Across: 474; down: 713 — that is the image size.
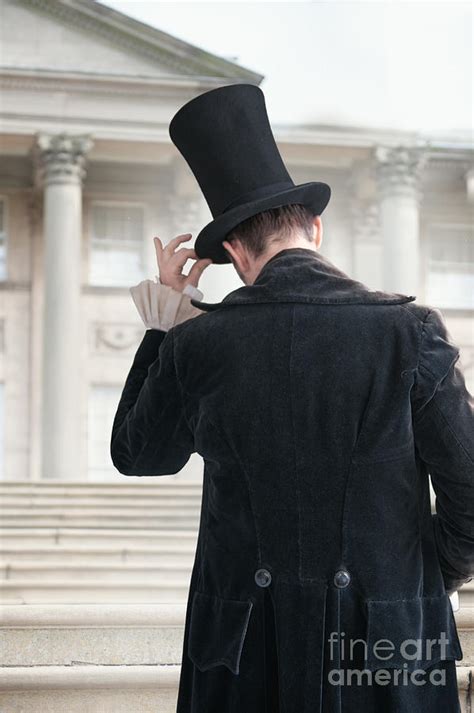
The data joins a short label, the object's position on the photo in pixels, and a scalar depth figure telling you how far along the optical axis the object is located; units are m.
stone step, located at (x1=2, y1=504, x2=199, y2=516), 9.20
